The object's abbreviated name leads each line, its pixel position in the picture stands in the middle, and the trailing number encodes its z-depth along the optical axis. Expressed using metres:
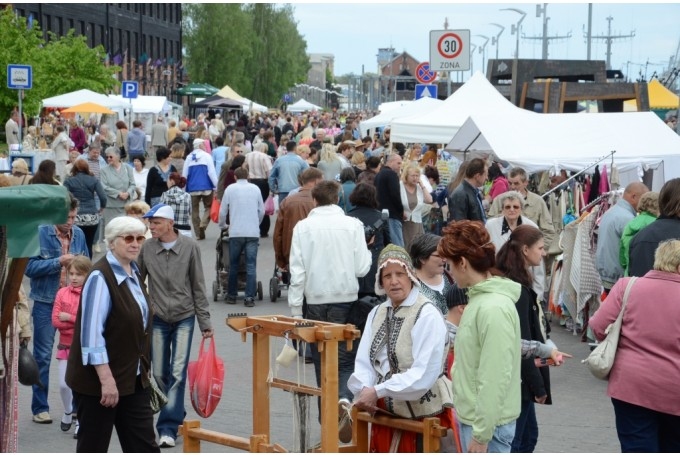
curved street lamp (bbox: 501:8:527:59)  48.50
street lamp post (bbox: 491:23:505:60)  62.67
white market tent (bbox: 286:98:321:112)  79.19
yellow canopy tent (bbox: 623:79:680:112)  42.41
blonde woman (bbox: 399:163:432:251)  15.51
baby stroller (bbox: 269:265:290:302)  15.62
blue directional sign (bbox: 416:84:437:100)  27.88
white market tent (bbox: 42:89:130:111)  36.22
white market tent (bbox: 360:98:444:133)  26.48
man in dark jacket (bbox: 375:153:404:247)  15.26
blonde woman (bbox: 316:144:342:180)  19.90
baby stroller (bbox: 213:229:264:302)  15.55
